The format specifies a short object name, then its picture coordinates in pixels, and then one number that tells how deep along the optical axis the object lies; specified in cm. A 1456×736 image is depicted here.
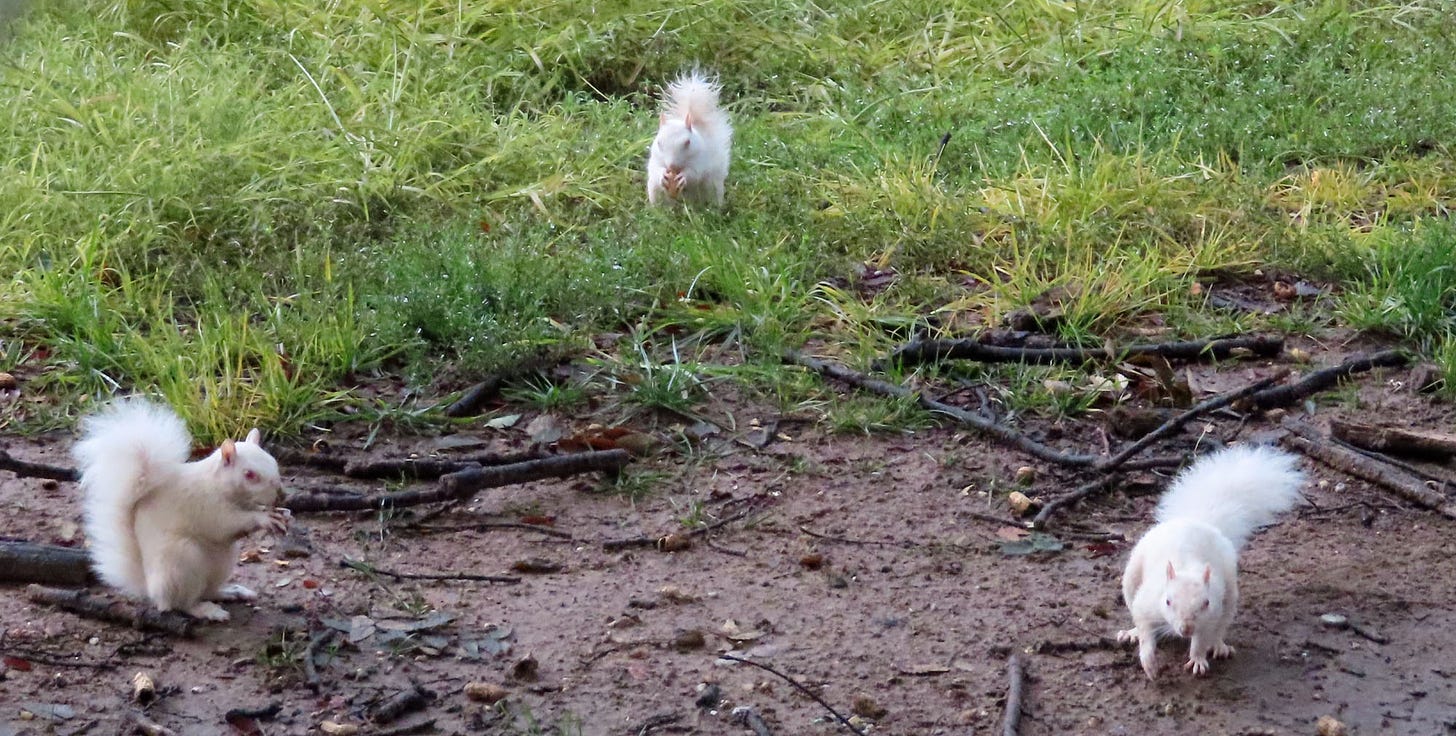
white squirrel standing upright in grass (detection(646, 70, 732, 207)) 575
